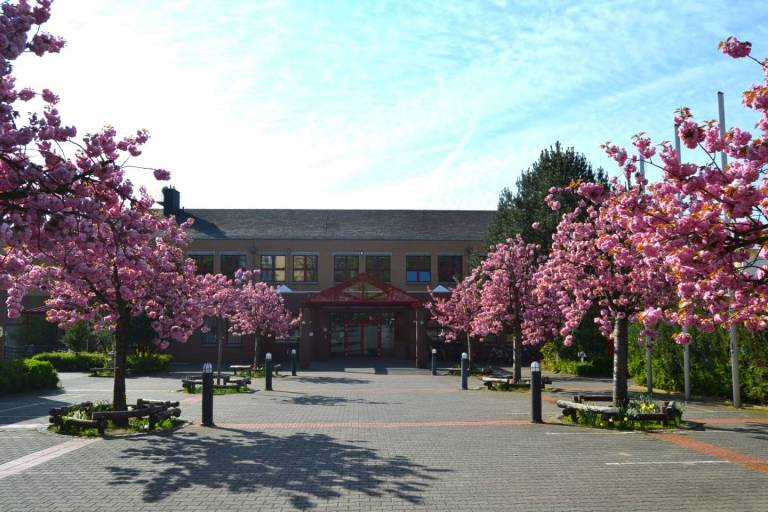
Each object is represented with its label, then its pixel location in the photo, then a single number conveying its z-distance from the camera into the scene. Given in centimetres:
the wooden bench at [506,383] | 2209
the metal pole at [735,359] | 1689
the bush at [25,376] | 2041
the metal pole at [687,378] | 1858
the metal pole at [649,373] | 1964
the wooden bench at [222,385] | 2139
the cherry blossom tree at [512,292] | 2272
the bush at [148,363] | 3033
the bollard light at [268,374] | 2202
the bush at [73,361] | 3189
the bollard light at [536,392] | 1365
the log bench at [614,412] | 1297
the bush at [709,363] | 1694
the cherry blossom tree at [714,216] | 628
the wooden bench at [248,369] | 2846
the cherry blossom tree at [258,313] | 2895
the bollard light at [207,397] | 1341
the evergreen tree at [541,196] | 3022
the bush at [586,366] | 2903
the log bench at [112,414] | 1220
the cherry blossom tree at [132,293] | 1262
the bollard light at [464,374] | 2255
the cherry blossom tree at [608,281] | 1352
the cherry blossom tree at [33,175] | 693
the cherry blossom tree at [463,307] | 2910
